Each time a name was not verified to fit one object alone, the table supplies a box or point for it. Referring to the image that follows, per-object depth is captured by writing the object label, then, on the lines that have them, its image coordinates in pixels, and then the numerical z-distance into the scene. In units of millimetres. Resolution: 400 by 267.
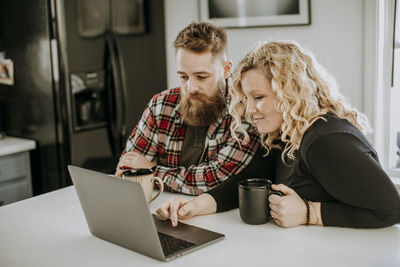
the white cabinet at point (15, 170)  2580
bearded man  1733
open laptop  1104
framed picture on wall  2779
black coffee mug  1335
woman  1257
